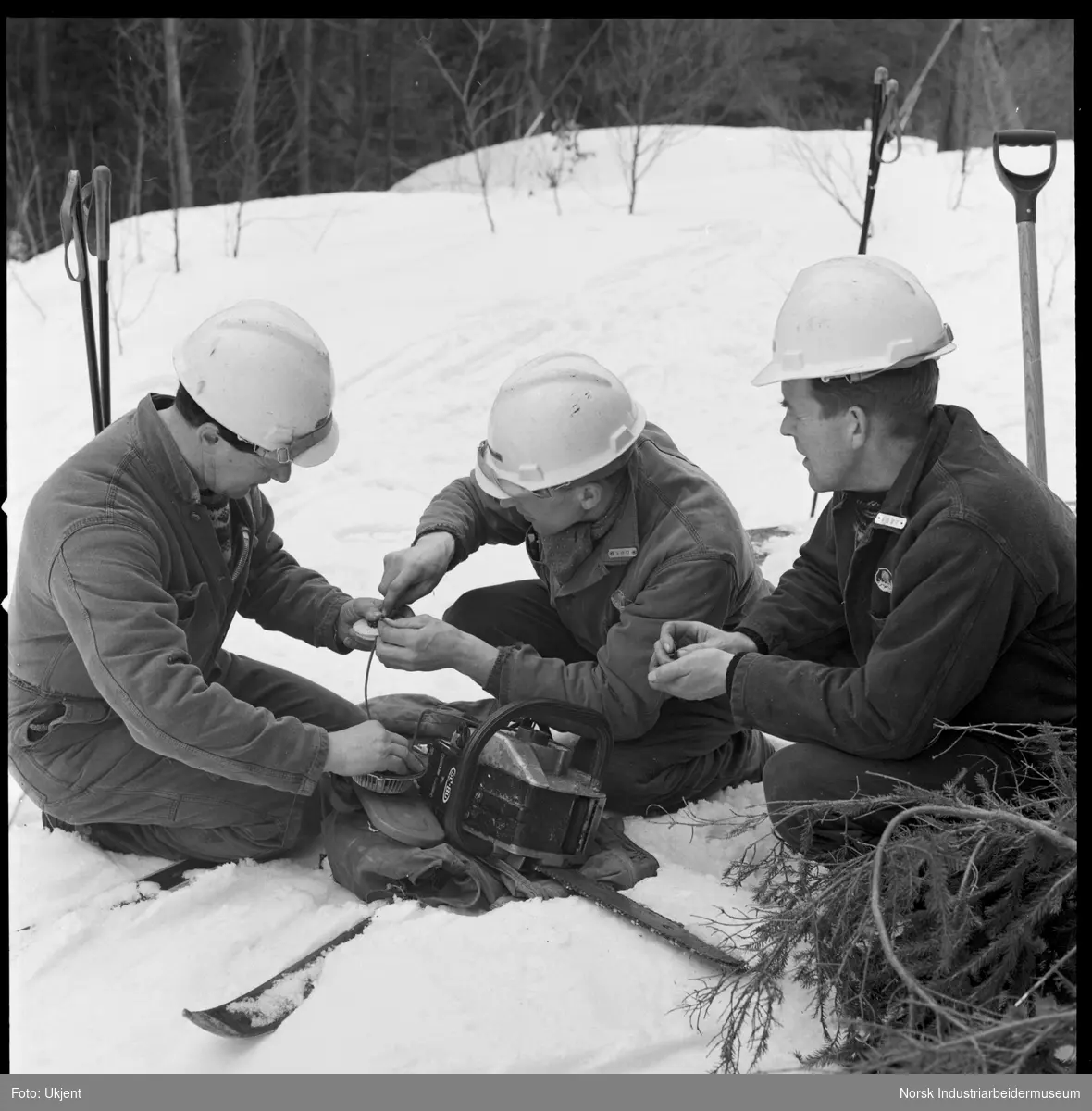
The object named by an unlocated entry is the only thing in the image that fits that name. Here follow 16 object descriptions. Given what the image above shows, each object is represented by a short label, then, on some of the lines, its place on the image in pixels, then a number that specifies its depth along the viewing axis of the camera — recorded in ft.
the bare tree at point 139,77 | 39.37
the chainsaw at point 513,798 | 9.95
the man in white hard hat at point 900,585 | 8.56
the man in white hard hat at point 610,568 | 10.50
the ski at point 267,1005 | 8.06
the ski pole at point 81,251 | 12.55
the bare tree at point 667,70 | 34.83
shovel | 11.97
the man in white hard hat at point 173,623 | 9.10
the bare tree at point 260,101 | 39.65
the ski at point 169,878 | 9.94
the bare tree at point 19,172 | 39.60
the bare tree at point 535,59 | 39.22
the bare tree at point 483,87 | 37.86
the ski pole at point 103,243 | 12.52
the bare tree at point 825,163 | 30.48
